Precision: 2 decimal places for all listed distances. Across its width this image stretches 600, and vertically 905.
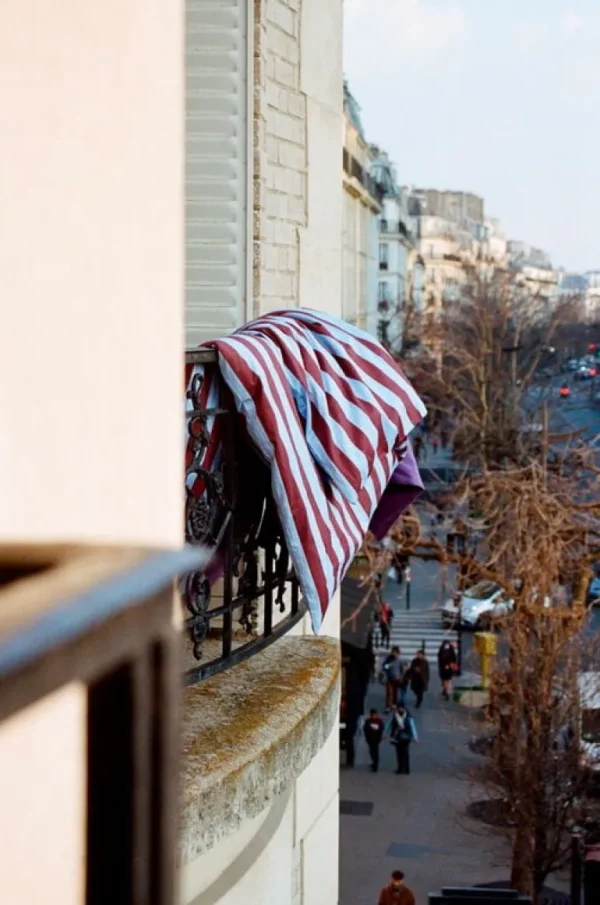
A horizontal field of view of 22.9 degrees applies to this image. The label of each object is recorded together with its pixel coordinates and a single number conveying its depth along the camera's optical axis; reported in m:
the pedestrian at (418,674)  28.00
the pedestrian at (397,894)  15.50
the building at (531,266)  180.01
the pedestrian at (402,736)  23.94
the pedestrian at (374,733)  24.28
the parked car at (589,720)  18.69
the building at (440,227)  117.19
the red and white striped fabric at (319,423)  4.97
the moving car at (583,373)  87.47
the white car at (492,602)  18.14
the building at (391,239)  79.94
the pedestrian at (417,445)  37.57
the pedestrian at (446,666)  28.80
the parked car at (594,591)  34.41
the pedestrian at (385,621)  31.82
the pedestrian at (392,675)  27.47
